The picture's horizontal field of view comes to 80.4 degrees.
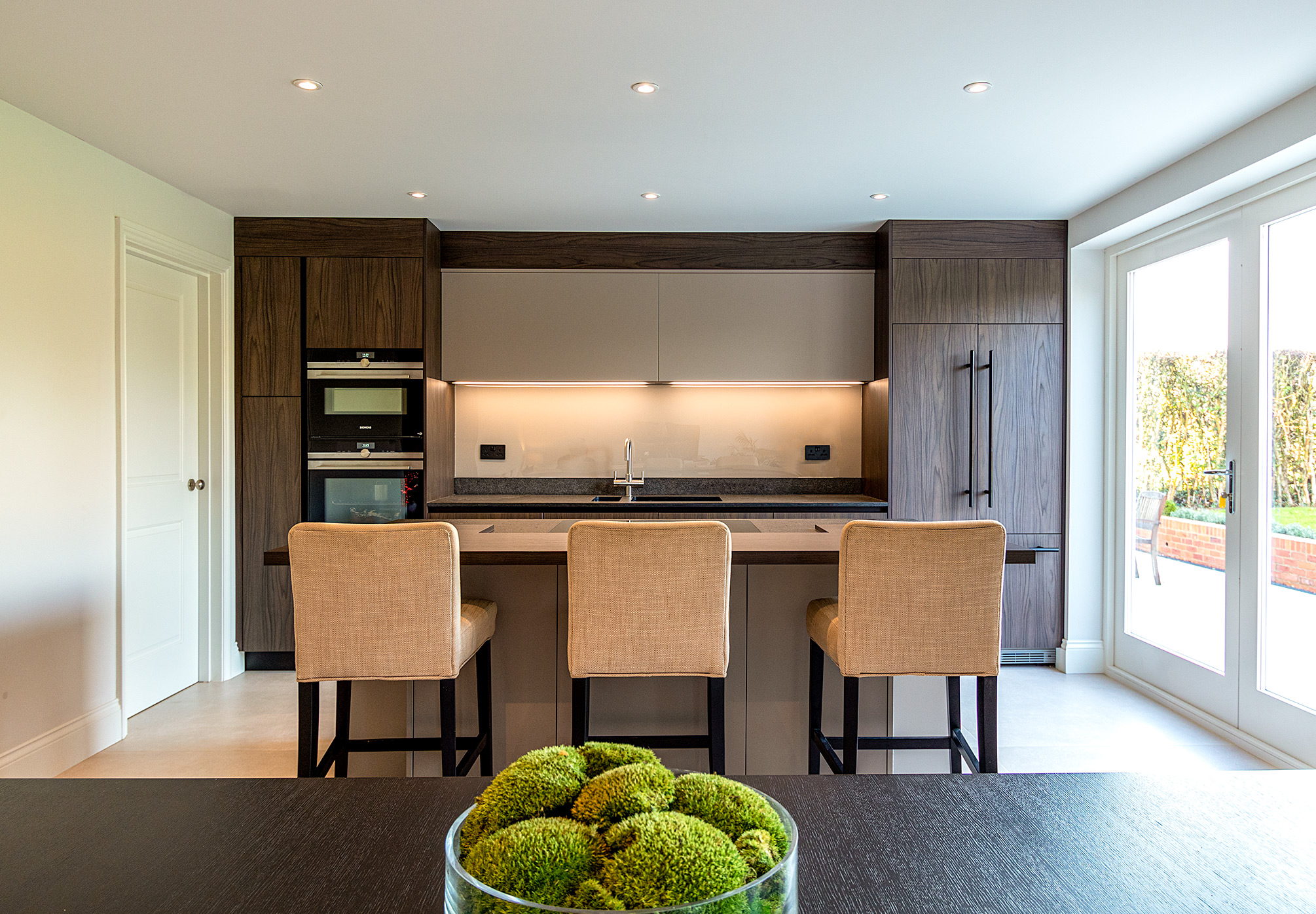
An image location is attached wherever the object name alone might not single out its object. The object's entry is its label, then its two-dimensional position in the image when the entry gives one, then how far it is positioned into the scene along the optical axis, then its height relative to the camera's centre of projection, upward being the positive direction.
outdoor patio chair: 3.87 -0.34
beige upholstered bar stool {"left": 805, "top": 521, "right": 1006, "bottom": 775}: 2.06 -0.39
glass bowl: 0.38 -0.23
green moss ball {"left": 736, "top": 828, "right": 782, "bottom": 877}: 0.43 -0.22
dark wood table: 0.60 -0.34
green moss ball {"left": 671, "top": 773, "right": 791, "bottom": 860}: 0.46 -0.22
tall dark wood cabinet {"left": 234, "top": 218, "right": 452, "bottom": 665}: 4.27 +0.69
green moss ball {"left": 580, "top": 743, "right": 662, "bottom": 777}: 0.54 -0.21
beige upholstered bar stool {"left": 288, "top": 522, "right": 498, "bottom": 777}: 2.04 -0.40
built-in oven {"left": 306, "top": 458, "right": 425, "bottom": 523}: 4.30 -0.22
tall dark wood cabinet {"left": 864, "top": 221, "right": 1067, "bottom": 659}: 4.30 +0.40
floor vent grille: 4.36 -1.15
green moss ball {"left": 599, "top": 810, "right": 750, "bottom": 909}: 0.39 -0.21
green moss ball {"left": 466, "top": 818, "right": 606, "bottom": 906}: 0.41 -0.22
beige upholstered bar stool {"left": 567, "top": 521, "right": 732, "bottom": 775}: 2.04 -0.40
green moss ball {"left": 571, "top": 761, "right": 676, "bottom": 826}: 0.46 -0.21
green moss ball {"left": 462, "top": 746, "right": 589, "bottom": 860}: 0.47 -0.21
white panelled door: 3.66 -0.18
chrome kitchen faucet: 4.79 -0.19
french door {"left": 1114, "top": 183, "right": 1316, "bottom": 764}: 2.98 -0.07
